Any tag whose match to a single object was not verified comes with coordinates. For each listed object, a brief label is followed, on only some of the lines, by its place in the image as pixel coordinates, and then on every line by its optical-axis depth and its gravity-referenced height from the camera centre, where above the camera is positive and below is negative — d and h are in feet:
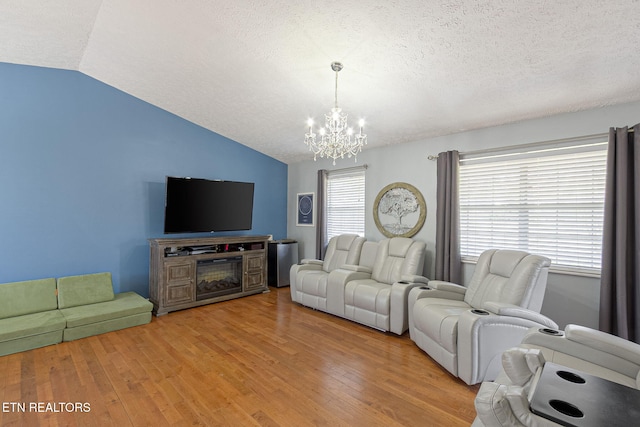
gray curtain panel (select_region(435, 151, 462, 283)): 12.39 -0.09
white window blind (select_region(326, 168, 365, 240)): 16.72 +0.89
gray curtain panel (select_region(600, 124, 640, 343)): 8.74 -0.54
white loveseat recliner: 10.97 -2.86
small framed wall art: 19.03 +0.40
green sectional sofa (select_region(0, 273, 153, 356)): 9.56 -3.76
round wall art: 14.06 +0.40
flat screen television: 13.72 +0.45
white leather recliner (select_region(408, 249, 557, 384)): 7.63 -2.82
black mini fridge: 18.06 -2.89
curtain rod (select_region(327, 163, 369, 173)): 16.22 +2.83
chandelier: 8.54 +2.55
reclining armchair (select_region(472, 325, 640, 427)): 3.39 -2.36
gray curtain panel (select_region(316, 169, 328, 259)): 17.75 +0.02
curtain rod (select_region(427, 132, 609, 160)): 9.85 +2.89
